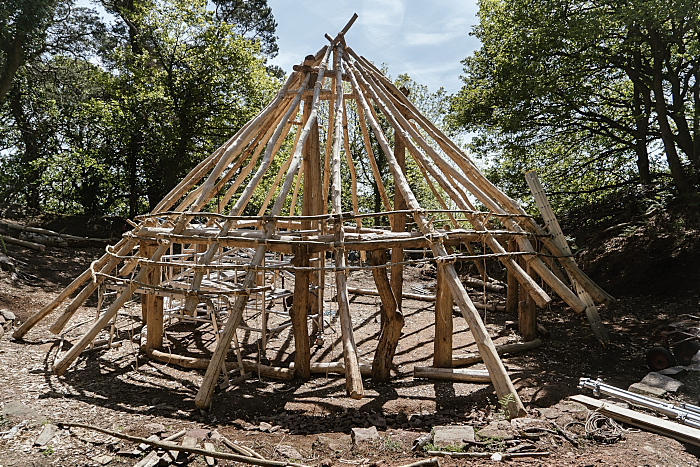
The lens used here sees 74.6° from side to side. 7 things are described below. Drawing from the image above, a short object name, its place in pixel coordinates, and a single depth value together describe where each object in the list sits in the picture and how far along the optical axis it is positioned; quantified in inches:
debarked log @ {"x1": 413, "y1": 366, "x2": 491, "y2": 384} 305.9
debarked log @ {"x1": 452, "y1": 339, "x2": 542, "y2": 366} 341.4
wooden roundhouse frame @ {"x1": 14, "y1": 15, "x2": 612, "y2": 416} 278.7
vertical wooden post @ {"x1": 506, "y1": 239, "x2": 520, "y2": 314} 505.4
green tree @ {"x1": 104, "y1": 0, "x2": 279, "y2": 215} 786.2
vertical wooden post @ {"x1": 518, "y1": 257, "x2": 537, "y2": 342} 399.9
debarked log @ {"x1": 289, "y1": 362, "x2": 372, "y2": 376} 315.9
